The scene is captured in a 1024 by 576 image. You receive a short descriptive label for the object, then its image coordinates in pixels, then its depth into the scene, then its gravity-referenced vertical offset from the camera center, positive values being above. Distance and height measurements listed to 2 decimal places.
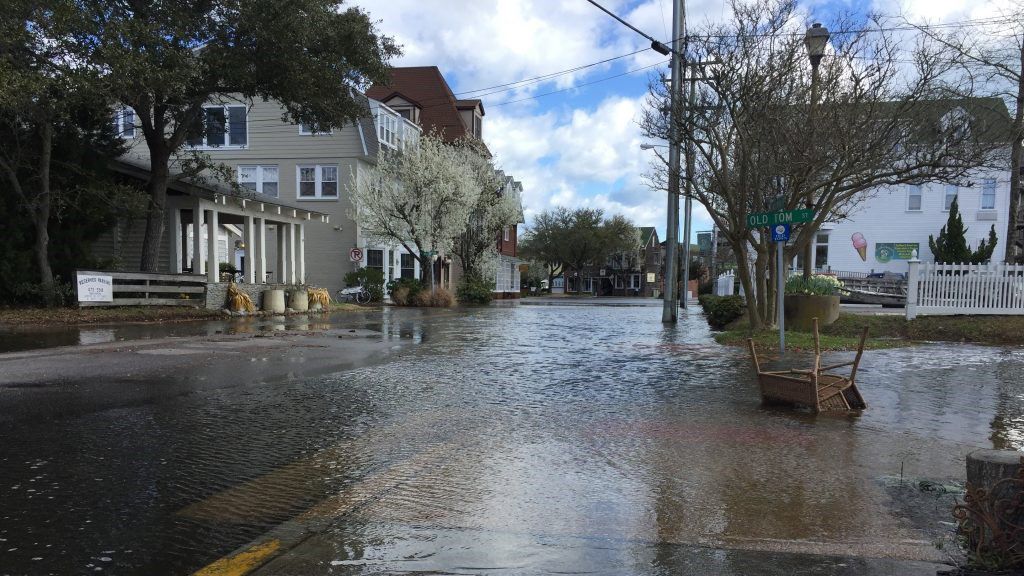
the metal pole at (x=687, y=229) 34.00 +2.35
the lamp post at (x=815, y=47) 11.33 +4.03
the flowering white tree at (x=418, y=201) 29.50 +3.18
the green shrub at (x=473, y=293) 34.25 -1.18
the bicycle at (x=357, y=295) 29.55 -1.16
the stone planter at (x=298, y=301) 22.45 -1.11
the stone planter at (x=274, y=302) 21.30 -1.09
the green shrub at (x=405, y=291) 29.97 -0.97
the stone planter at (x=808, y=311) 15.12 -0.86
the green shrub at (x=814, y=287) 15.66 -0.31
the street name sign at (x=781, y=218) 10.21 +0.92
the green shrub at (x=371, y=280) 30.20 -0.49
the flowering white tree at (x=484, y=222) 35.19 +2.76
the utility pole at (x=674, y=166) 14.30 +2.72
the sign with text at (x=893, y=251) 36.22 +1.36
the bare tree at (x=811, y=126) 11.93 +2.86
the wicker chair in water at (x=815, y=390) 6.71 -1.23
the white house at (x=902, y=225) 35.47 +2.84
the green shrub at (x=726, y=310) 17.94 -1.04
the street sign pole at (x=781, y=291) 10.95 -0.29
